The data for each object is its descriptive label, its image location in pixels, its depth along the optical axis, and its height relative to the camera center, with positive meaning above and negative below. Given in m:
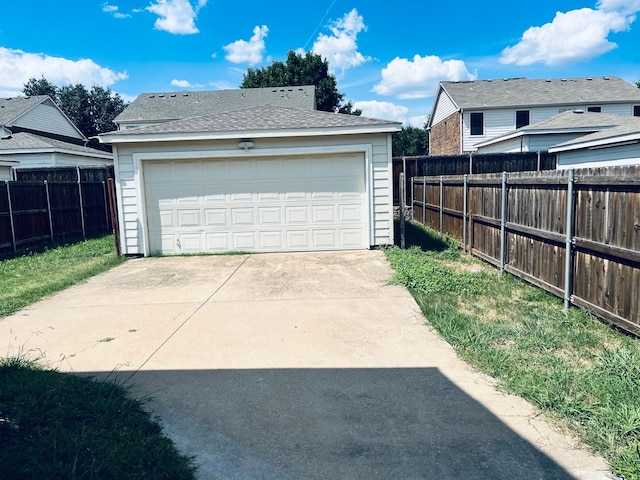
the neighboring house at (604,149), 12.44 +0.78
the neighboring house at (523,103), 26.86 +4.10
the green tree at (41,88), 44.28 +9.88
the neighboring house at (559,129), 19.73 +1.95
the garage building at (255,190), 10.38 -0.05
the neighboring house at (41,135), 19.41 +3.27
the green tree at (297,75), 39.03 +9.07
